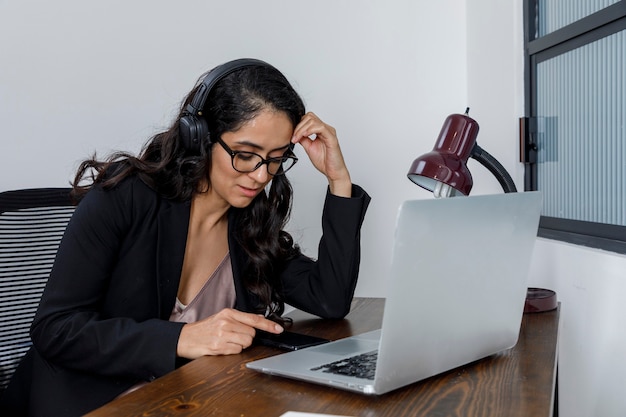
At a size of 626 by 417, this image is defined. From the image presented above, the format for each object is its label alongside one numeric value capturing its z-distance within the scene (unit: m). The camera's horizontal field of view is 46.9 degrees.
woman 1.17
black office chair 1.44
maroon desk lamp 1.16
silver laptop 0.80
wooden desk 0.81
